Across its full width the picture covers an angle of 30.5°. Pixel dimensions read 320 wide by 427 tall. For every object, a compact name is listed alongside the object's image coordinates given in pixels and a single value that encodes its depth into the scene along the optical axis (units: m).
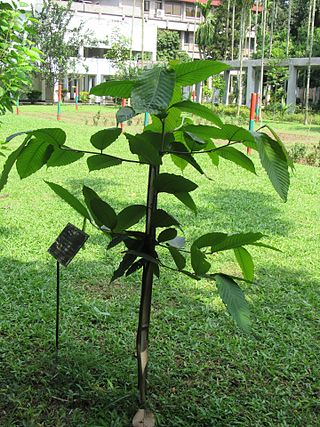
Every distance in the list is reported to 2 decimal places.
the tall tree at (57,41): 29.50
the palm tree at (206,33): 36.66
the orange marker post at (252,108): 9.20
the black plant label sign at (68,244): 2.06
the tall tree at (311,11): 23.75
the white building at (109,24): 33.88
